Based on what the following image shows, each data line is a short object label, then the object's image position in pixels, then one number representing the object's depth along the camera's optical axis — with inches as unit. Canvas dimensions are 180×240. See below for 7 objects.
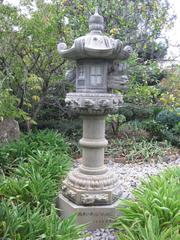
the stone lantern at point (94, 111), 126.3
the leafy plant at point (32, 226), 99.7
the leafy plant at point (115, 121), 272.1
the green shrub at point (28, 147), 188.5
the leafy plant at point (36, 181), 133.2
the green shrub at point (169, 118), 323.0
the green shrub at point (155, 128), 301.6
